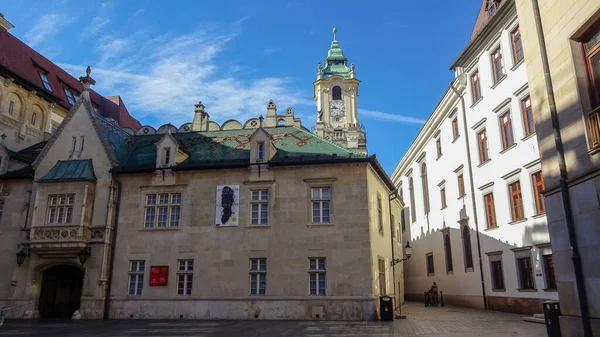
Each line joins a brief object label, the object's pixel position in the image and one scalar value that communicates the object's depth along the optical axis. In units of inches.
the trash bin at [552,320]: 453.4
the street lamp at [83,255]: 925.8
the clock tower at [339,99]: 3408.0
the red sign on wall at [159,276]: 908.0
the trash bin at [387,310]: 821.9
